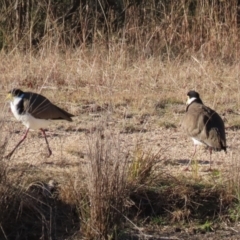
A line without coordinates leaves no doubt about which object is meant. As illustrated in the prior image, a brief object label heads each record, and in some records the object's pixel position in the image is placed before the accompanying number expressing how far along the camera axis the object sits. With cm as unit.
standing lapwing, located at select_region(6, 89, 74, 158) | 1627
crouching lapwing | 1590
